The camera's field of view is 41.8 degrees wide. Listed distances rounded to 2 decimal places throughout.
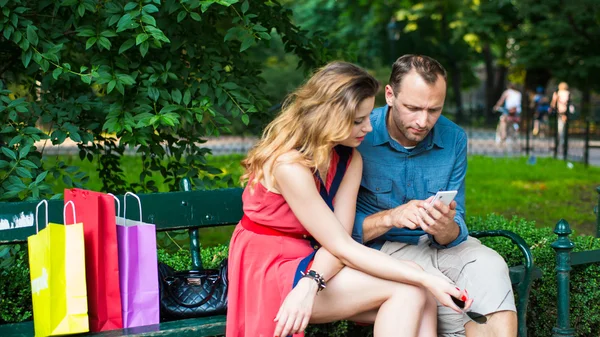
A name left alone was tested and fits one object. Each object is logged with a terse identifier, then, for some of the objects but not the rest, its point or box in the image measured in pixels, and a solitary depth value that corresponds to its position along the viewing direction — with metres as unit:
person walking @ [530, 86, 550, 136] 22.01
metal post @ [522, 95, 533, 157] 15.65
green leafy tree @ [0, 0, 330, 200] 3.94
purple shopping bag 3.22
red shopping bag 3.13
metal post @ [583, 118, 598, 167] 12.99
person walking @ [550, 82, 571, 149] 19.67
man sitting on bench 3.25
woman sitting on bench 3.01
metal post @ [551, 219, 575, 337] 3.76
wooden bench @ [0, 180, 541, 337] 3.26
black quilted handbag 3.42
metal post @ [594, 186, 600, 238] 4.92
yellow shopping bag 2.96
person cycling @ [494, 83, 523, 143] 17.98
